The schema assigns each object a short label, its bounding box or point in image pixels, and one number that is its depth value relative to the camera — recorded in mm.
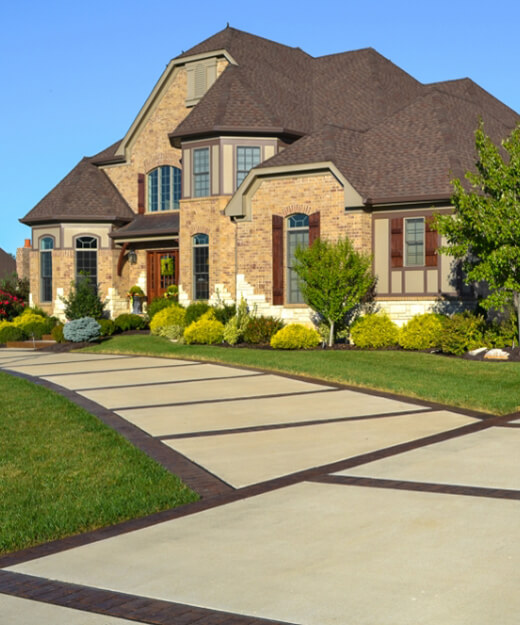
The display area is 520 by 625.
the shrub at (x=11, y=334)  30391
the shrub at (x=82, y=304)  31438
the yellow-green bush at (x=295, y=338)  23922
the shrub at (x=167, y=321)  27609
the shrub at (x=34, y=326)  30766
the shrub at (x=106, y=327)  29469
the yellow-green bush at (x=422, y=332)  22594
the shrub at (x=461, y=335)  21625
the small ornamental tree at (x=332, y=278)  23797
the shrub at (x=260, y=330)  25266
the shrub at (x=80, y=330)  27344
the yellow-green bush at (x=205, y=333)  25672
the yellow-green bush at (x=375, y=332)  23578
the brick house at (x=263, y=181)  25344
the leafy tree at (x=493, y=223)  19797
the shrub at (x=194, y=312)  28203
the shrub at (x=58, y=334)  28609
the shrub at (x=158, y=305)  30688
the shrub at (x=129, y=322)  30983
